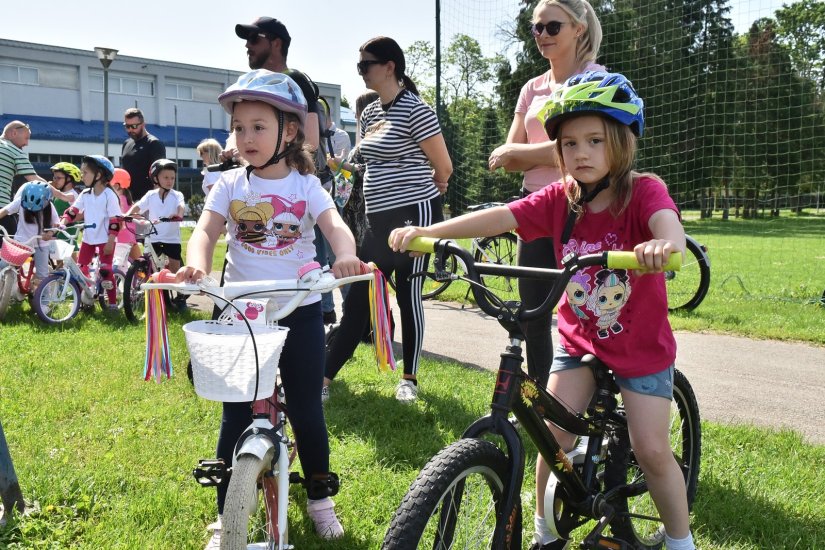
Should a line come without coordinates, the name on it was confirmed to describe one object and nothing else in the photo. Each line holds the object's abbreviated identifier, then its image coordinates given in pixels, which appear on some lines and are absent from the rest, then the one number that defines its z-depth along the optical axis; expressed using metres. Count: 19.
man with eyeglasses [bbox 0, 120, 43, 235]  8.26
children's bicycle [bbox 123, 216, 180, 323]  7.47
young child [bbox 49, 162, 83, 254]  10.55
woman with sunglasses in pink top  3.25
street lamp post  14.70
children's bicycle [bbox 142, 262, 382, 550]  2.04
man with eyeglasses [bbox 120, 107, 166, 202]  9.22
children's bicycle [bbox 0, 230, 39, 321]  7.30
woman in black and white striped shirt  4.40
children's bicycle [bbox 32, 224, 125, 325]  7.28
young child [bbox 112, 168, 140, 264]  8.33
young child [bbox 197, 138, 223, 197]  8.12
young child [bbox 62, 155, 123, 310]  8.09
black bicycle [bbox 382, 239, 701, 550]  1.90
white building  41.31
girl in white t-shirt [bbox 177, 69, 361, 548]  2.69
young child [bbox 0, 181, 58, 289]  7.80
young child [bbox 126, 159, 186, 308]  8.01
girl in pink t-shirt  2.31
